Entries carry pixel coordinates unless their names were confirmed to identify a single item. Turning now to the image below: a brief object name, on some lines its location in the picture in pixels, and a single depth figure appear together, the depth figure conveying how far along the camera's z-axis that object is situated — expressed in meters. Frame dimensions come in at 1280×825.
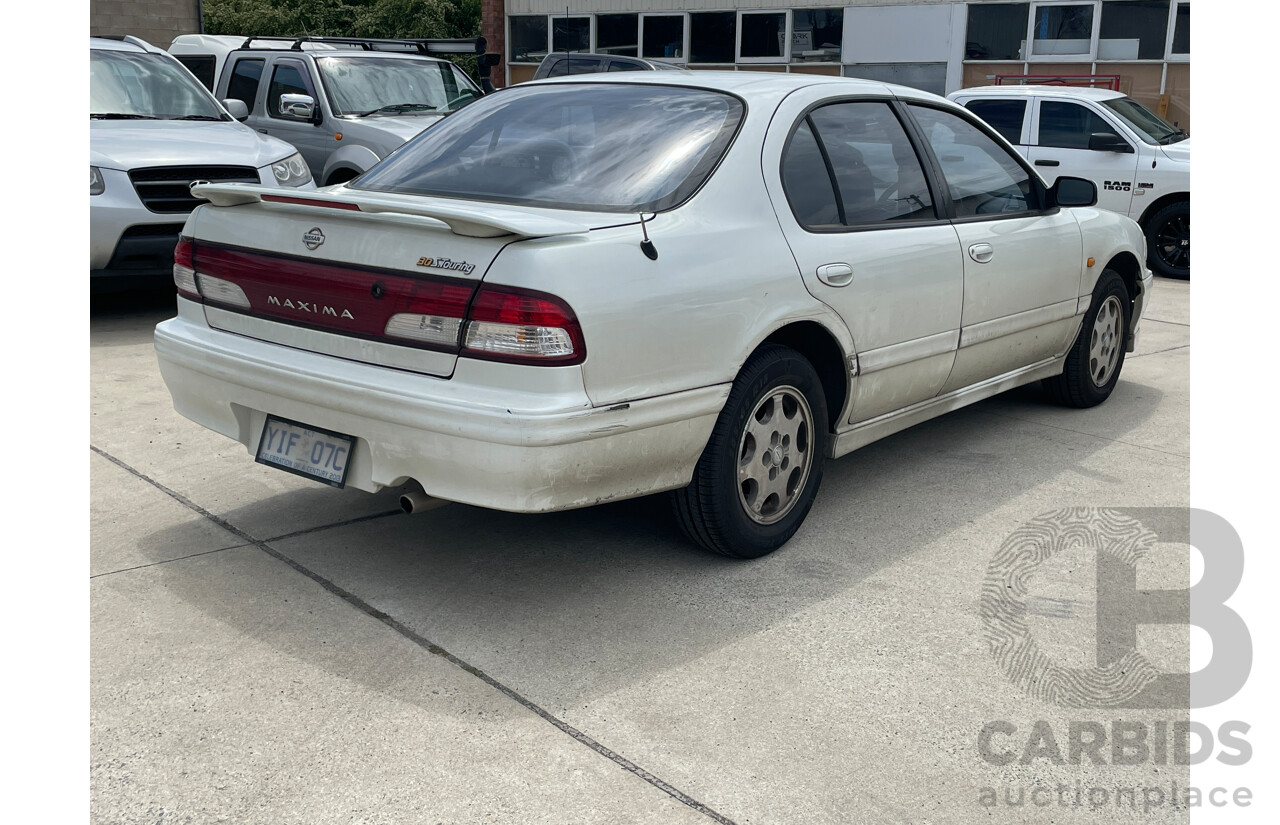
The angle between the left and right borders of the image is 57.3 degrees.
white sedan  3.22
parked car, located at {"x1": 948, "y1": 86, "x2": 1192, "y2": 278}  11.29
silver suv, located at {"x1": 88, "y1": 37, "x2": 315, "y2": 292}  7.52
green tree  37.12
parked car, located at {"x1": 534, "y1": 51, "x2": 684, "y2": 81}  15.54
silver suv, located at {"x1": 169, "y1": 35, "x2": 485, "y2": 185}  10.07
